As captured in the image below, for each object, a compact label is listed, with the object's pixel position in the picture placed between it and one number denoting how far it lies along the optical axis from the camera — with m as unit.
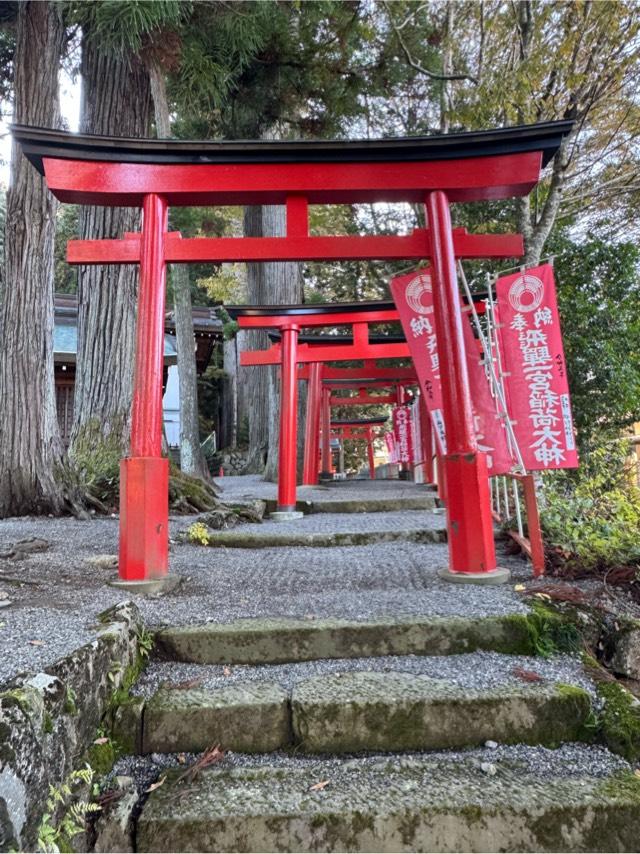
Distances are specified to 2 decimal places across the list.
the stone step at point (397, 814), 1.44
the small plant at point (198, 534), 4.73
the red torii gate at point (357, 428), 21.23
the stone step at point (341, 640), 2.30
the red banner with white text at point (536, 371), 3.72
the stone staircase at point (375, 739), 1.45
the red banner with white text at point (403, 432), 13.92
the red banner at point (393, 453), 16.23
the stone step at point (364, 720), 1.80
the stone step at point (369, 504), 7.56
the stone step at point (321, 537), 4.94
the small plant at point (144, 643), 2.23
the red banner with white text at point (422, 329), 4.50
